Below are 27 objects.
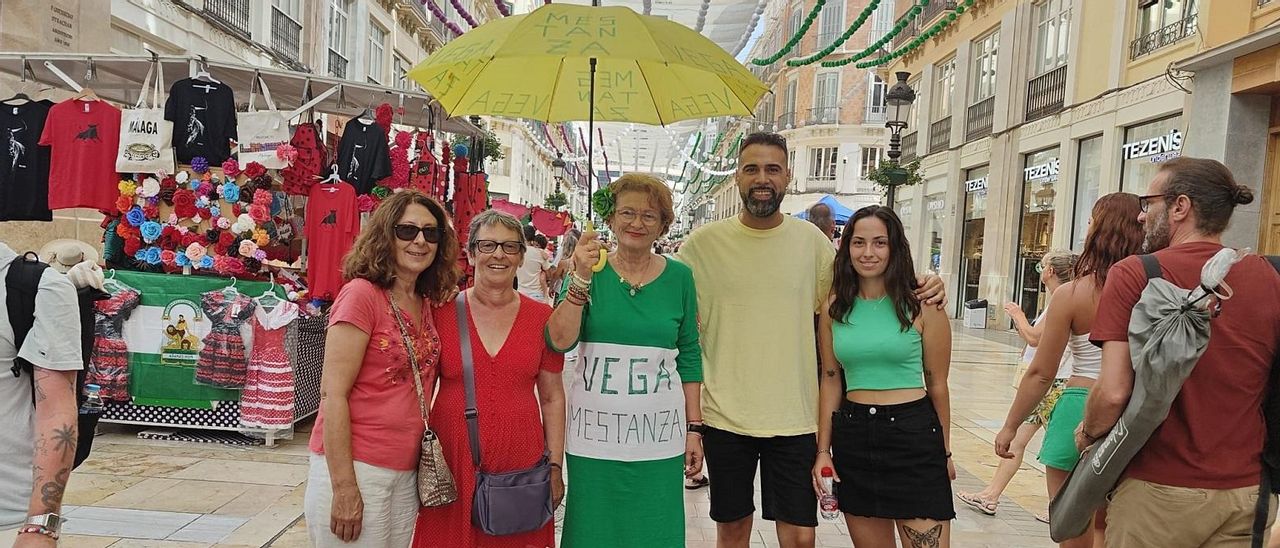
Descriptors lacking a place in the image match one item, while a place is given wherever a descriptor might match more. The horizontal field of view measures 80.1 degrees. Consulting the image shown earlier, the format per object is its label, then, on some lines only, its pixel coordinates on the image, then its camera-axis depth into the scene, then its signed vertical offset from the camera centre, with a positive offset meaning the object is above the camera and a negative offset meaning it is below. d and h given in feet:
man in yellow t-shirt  9.89 -1.36
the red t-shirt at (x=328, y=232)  19.90 -0.16
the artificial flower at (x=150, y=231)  19.65 -0.42
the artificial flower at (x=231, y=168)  20.40 +1.39
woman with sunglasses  7.73 -1.69
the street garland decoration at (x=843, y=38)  39.04 +11.96
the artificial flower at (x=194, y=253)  19.38 -0.89
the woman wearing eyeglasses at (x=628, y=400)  9.10 -1.86
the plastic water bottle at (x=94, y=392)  18.06 -4.34
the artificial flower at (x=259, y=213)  19.94 +0.22
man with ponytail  7.30 -1.12
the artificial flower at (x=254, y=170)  20.43 +1.37
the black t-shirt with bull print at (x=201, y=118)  19.98 +2.62
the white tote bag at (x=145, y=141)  19.72 +1.92
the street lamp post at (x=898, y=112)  40.05 +8.08
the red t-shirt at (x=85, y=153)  20.12 +1.54
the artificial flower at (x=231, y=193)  20.06 +0.71
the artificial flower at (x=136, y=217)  19.74 -0.08
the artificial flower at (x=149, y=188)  19.89 +0.70
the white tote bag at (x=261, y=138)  20.29 +2.24
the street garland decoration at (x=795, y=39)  35.46 +11.60
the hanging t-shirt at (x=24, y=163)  21.06 +1.22
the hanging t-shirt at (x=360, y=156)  20.99 +1.98
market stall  19.06 +0.10
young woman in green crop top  9.52 -1.74
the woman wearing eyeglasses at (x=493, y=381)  8.51 -1.64
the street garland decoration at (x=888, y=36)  37.38 +12.38
